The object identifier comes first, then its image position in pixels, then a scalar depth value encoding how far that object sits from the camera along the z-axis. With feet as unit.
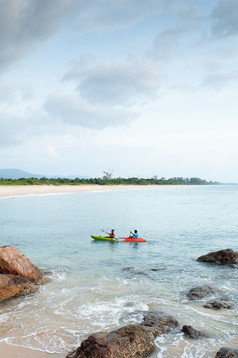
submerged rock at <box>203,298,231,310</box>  37.19
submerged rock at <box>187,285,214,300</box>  40.93
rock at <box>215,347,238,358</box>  23.85
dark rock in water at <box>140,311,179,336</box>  30.64
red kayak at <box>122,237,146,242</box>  82.58
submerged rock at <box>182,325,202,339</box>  29.86
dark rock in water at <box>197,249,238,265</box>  59.26
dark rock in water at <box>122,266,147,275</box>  53.01
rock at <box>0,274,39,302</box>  39.42
